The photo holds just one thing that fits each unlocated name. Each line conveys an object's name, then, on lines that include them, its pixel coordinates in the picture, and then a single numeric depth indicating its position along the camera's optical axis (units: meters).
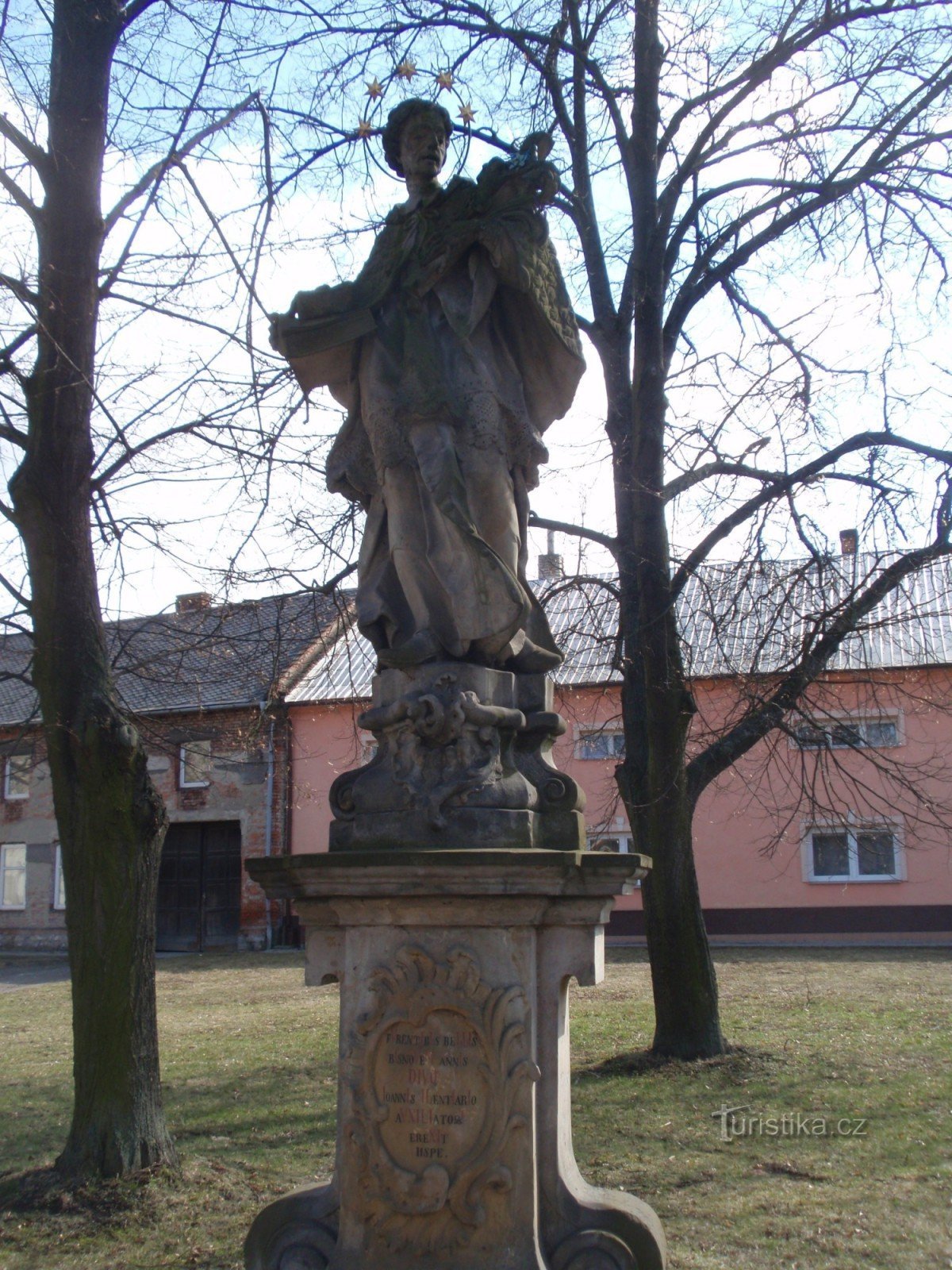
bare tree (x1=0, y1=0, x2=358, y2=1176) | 6.20
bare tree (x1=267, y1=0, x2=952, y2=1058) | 9.15
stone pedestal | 3.53
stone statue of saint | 4.09
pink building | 19.89
